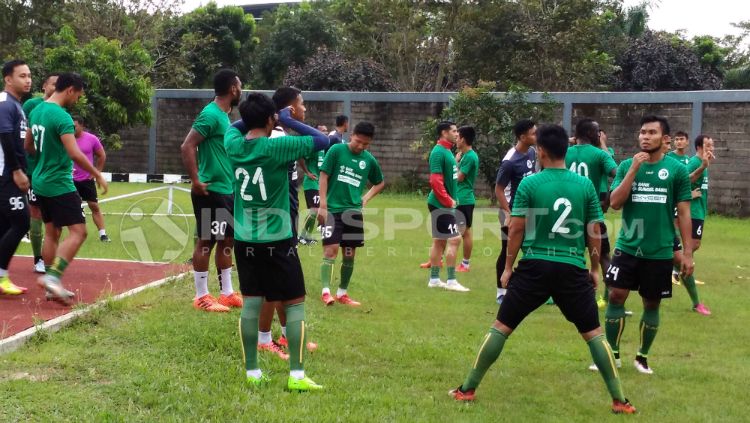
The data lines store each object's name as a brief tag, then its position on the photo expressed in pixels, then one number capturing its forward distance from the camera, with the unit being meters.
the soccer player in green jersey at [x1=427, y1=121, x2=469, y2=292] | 9.96
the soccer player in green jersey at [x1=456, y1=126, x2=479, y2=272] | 10.67
